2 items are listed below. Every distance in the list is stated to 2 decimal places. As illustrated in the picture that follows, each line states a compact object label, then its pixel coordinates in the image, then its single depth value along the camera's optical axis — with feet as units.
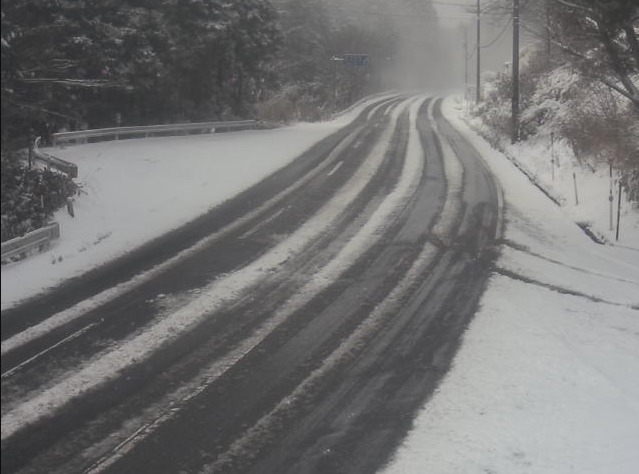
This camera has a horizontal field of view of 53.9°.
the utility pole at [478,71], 142.00
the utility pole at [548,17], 41.68
